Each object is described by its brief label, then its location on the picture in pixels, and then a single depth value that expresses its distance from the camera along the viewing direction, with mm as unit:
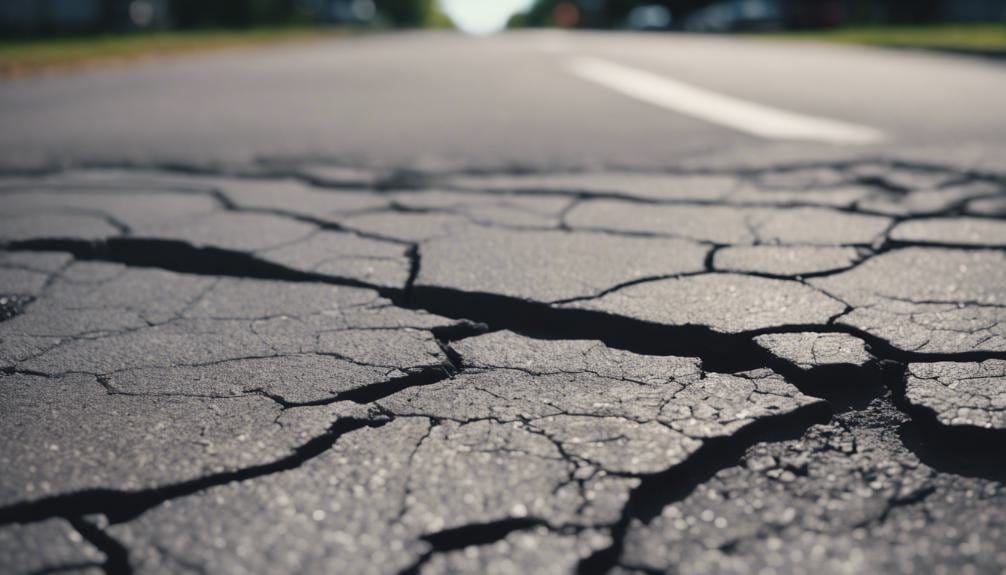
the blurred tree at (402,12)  49906
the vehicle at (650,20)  25672
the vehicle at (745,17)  19703
